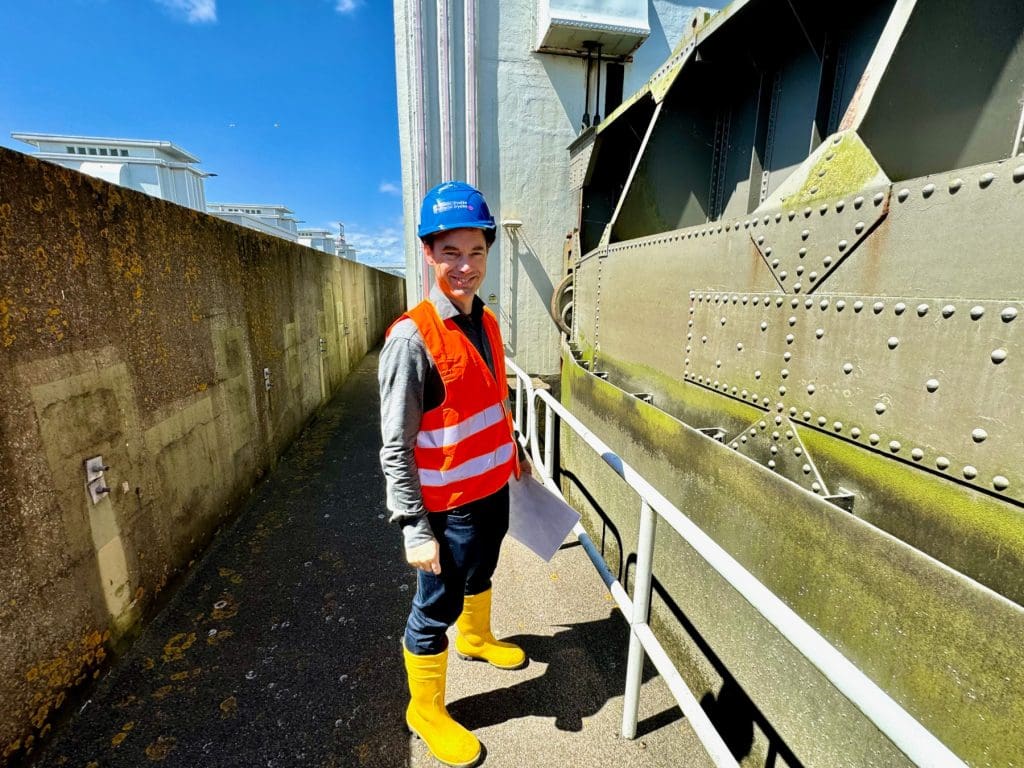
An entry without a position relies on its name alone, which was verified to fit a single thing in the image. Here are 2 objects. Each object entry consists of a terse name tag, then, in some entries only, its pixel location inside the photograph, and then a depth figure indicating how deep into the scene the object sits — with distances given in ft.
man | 5.40
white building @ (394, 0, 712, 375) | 23.54
